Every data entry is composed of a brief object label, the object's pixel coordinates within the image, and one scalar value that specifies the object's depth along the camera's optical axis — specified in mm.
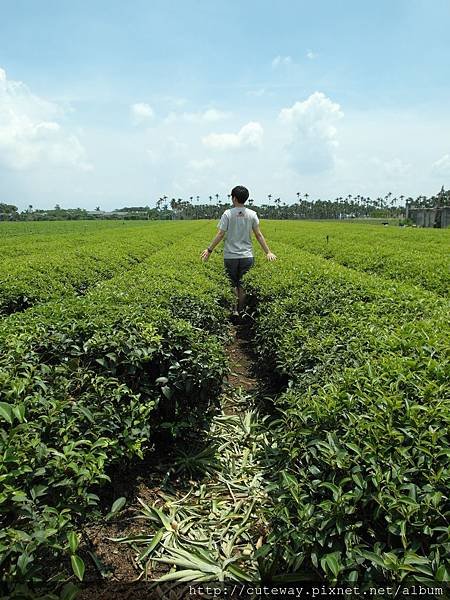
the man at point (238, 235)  6875
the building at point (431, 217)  41875
